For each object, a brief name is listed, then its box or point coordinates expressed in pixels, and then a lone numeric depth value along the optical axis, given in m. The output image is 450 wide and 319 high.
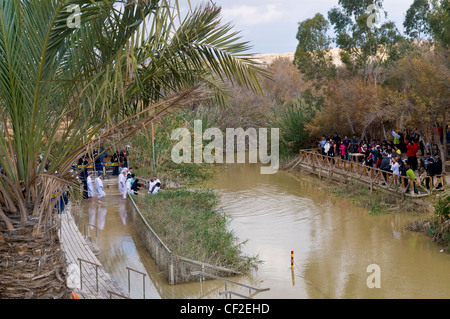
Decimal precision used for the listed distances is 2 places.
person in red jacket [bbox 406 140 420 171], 22.45
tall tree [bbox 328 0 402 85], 33.97
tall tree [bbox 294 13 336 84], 37.12
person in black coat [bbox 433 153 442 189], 19.38
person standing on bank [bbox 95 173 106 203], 23.05
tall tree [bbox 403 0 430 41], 40.31
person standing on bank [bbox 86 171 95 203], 22.11
